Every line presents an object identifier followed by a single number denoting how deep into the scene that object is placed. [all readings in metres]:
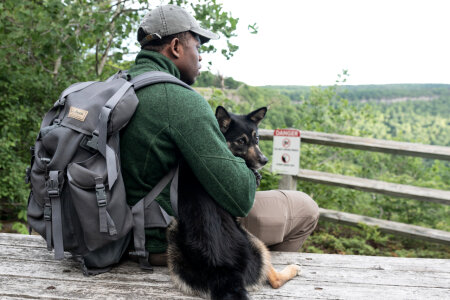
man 1.73
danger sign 4.78
